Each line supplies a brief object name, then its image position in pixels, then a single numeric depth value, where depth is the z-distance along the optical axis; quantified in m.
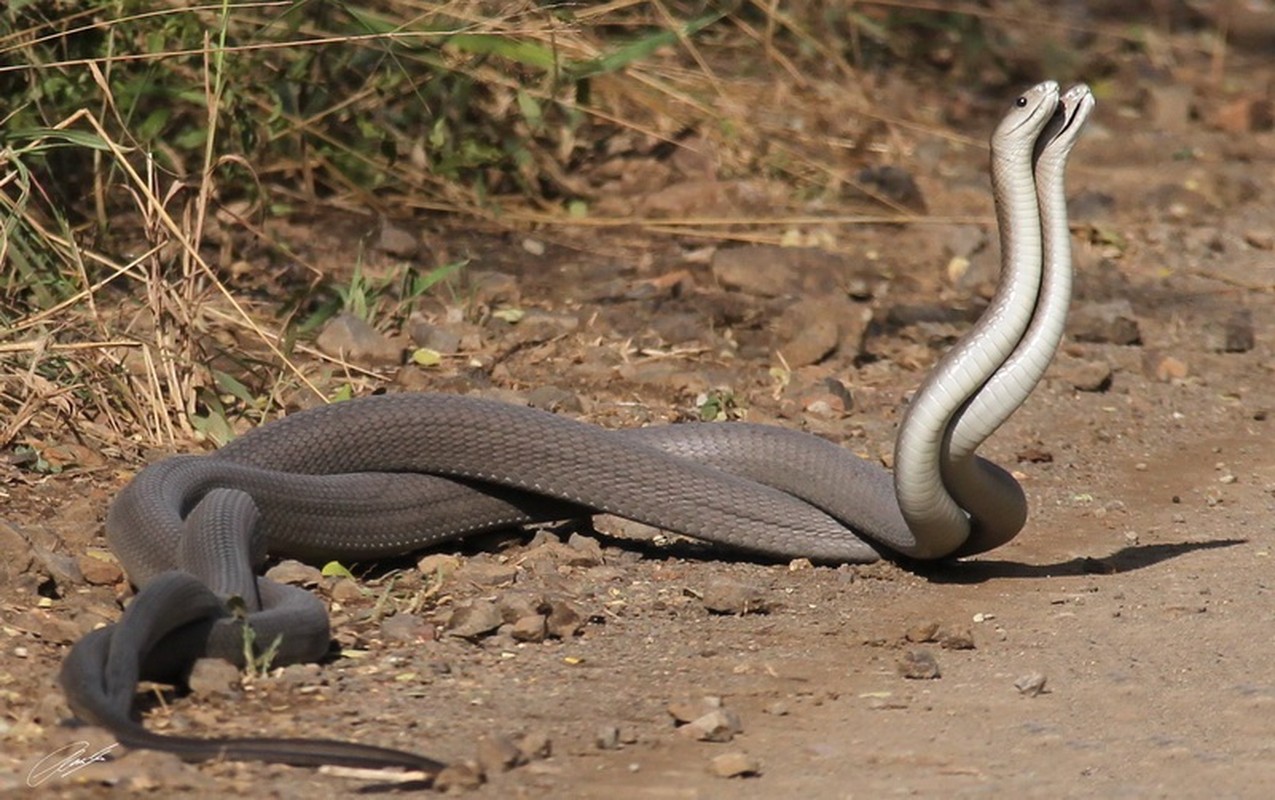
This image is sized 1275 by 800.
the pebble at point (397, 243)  14.07
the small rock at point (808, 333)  12.73
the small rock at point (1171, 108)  19.75
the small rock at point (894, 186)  16.41
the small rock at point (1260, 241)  16.36
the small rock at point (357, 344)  11.96
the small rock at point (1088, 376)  12.67
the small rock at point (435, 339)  12.36
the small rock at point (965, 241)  15.42
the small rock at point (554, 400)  11.43
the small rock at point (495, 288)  13.47
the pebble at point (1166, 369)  13.10
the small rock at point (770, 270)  14.09
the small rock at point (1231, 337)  13.83
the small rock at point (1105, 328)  13.68
